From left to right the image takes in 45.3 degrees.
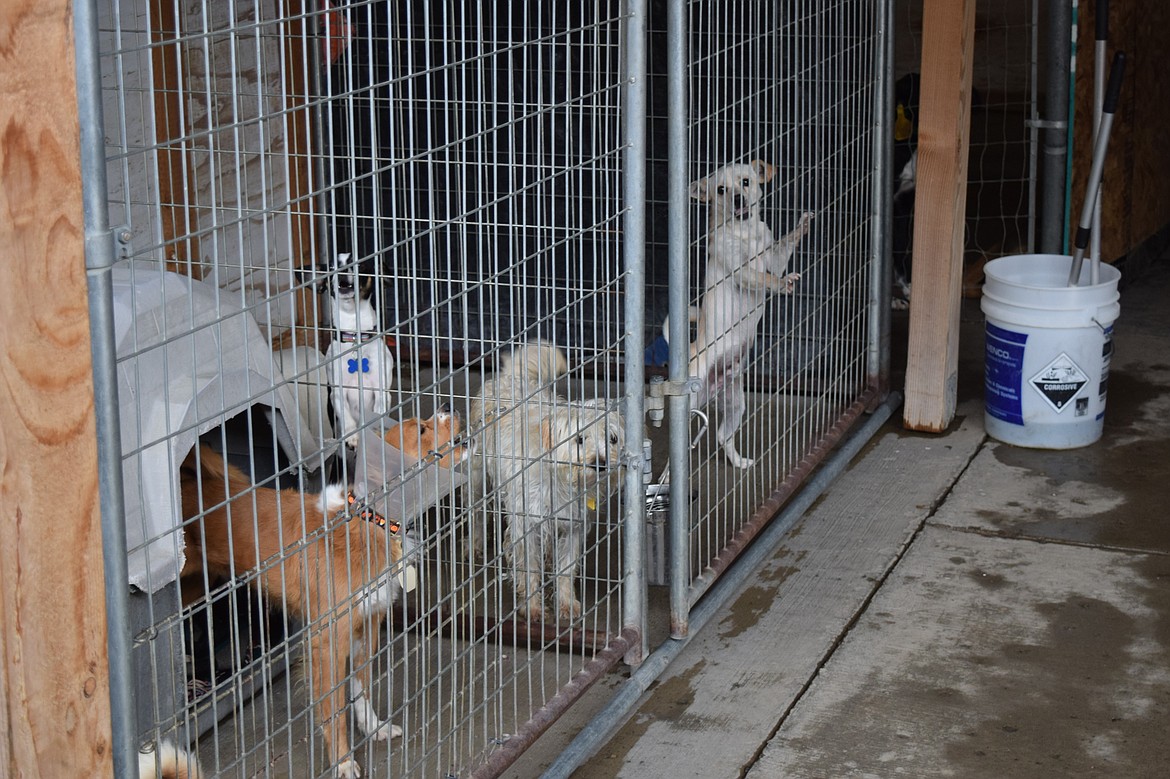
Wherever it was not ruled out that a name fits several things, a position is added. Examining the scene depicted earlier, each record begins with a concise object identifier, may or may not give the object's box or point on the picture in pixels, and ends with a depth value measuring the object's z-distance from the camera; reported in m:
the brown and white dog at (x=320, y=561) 2.60
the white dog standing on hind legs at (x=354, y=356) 2.90
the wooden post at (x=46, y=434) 1.53
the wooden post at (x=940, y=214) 4.79
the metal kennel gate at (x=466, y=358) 2.53
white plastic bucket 4.79
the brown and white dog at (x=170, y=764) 2.11
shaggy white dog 3.15
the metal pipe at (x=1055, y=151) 5.86
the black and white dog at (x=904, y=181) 6.79
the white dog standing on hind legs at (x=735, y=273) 4.04
